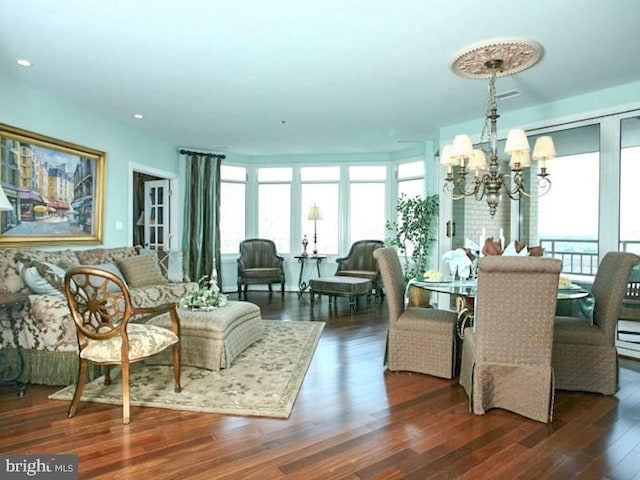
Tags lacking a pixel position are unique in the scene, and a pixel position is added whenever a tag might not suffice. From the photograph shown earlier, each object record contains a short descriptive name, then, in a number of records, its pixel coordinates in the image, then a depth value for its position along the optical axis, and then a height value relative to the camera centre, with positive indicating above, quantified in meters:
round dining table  2.87 -0.40
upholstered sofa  2.92 -0.68
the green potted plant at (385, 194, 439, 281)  6.06 +0.10
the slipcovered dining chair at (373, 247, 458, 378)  3.12 -0.80
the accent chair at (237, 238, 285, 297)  6.69 -0.53
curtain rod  6.71 +1.39
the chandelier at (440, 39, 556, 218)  2.95 +0.76
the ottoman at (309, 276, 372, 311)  5.68 -0.76
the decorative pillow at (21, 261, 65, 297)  3.06 -0.38
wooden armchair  2.35 -0.63
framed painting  3.76 +0.44
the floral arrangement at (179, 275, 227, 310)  3.54 -0.60
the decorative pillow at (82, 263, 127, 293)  3.85 -0.38
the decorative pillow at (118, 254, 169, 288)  4.27 -0.42
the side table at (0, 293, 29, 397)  2.85 -0.97
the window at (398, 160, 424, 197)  6.80 +1.02
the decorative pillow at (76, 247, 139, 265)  4.22 -0.25
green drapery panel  6.70 +0.32
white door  6.68 +0.31
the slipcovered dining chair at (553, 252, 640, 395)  2.78 -0.76
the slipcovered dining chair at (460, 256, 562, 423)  2.29 -0.60
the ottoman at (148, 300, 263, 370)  3.21 -0.86
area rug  2.59 -1.12
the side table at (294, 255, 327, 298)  6.91 -0.50
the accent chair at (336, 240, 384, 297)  6.72 -0.41
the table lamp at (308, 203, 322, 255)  7.10 +0.38
